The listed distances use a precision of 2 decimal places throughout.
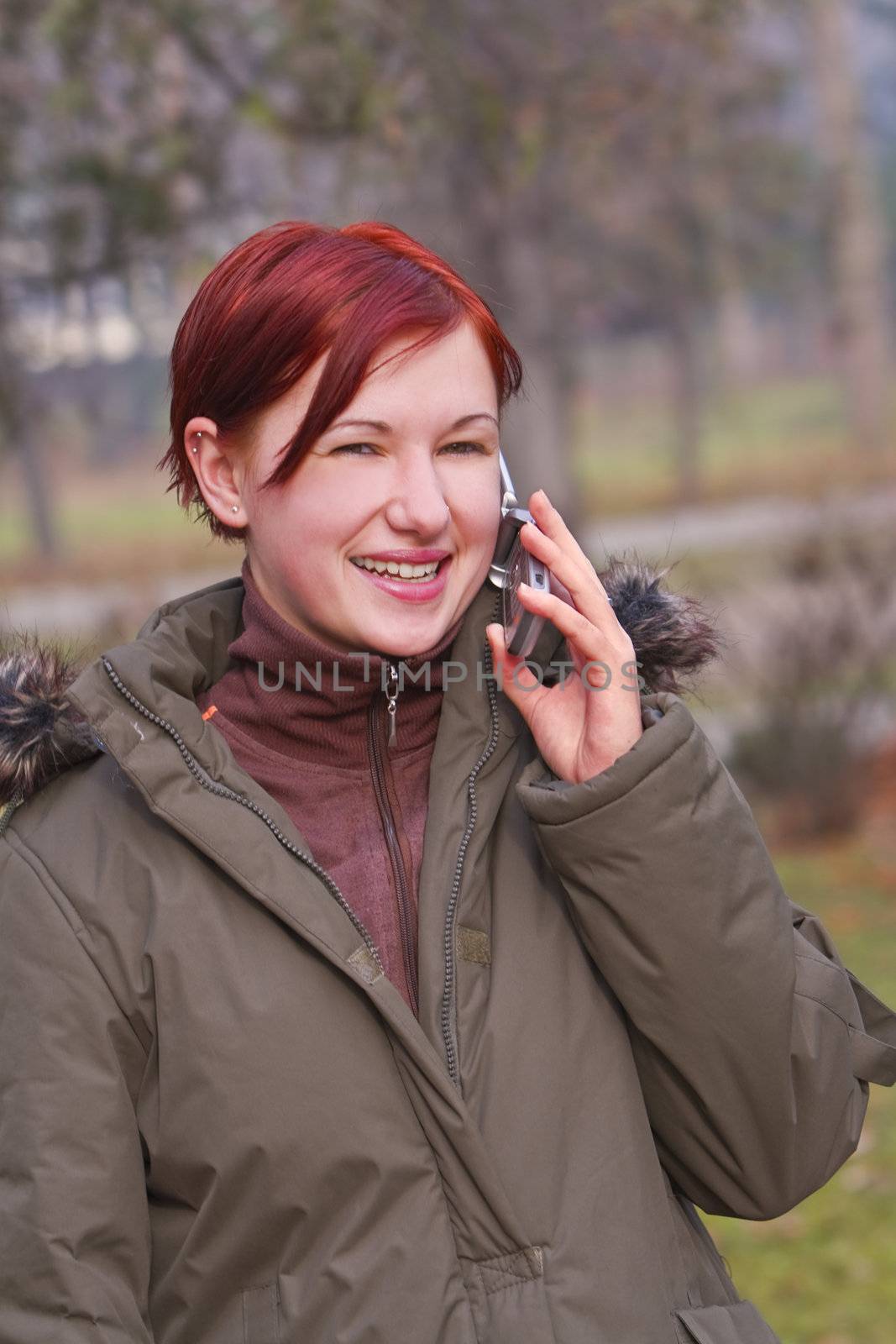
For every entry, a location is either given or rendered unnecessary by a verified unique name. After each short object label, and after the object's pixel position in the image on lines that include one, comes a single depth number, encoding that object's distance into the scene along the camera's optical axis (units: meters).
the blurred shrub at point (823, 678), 16.27
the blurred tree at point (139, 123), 11.12
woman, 3.49
